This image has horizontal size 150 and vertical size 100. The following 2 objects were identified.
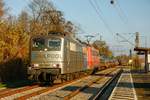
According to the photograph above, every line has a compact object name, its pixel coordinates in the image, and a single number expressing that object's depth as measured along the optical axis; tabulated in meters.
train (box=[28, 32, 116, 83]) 15.79
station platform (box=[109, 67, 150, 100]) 12.25
